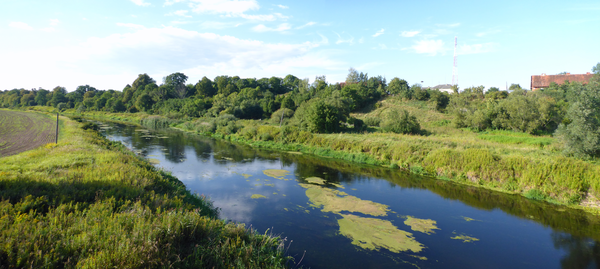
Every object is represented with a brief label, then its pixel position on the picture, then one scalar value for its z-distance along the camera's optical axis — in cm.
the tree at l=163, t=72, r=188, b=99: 8528
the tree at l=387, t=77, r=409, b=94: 5525
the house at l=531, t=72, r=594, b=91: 5422
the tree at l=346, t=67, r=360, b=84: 7338
